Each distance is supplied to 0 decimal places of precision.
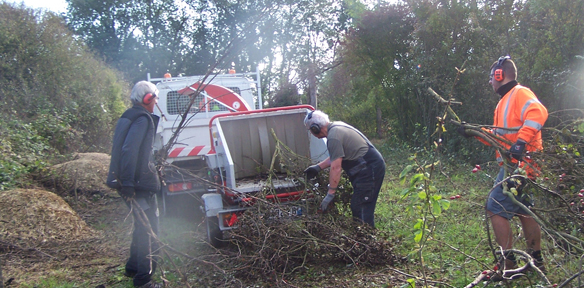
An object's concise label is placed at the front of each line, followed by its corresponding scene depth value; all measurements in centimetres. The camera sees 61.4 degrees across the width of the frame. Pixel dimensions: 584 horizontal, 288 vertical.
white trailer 534
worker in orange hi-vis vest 368
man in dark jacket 418
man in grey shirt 486
